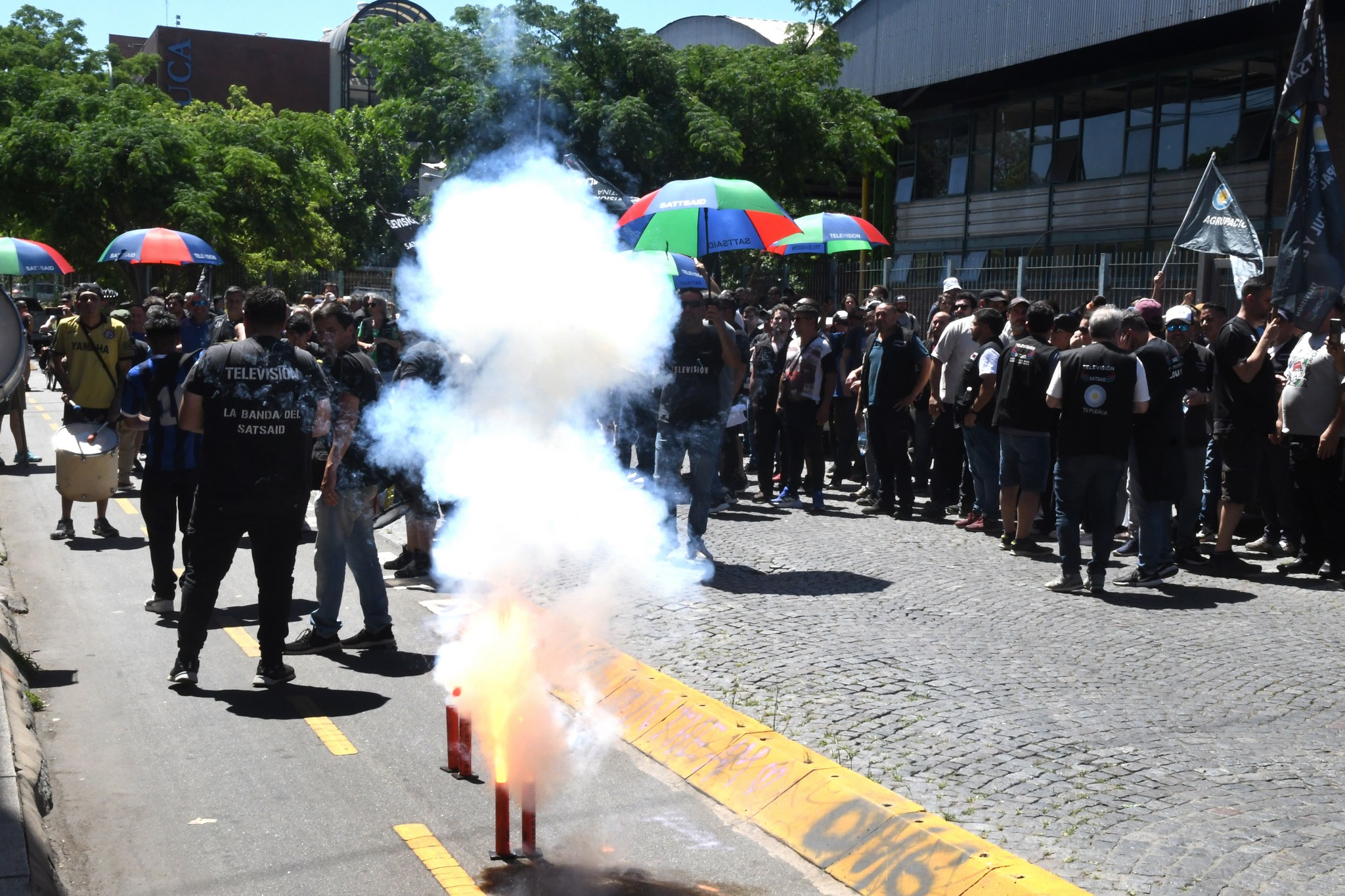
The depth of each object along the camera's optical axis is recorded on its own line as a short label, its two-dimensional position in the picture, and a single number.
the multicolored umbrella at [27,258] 19.55
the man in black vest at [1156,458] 8.84
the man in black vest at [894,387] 11.52
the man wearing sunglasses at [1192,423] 9.66
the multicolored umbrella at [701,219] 9.30
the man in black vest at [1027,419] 9.63
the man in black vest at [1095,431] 8.37
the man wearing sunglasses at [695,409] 8.69
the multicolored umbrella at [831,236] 14.74
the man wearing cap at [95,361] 12.33
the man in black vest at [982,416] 10.48
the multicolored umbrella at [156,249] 17.70
